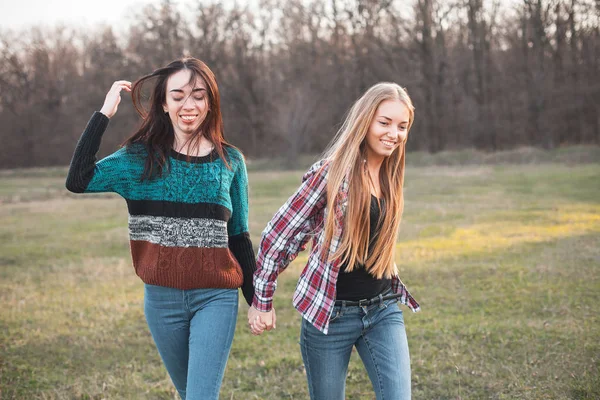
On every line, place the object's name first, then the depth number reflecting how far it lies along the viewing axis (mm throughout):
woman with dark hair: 2818
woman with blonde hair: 2840
